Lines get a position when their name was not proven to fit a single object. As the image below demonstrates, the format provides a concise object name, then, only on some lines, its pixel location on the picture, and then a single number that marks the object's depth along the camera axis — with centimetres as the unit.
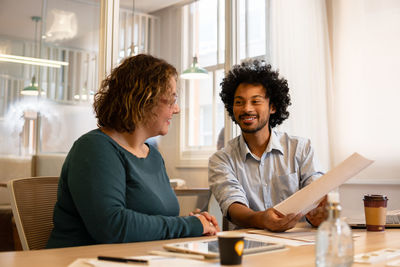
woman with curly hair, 124
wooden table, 97
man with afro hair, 195
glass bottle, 79
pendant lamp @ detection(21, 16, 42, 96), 258
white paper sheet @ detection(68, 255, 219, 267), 92
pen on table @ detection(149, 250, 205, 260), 100
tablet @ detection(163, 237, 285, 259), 102
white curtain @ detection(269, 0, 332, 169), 331
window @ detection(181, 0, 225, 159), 349
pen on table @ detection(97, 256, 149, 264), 93
